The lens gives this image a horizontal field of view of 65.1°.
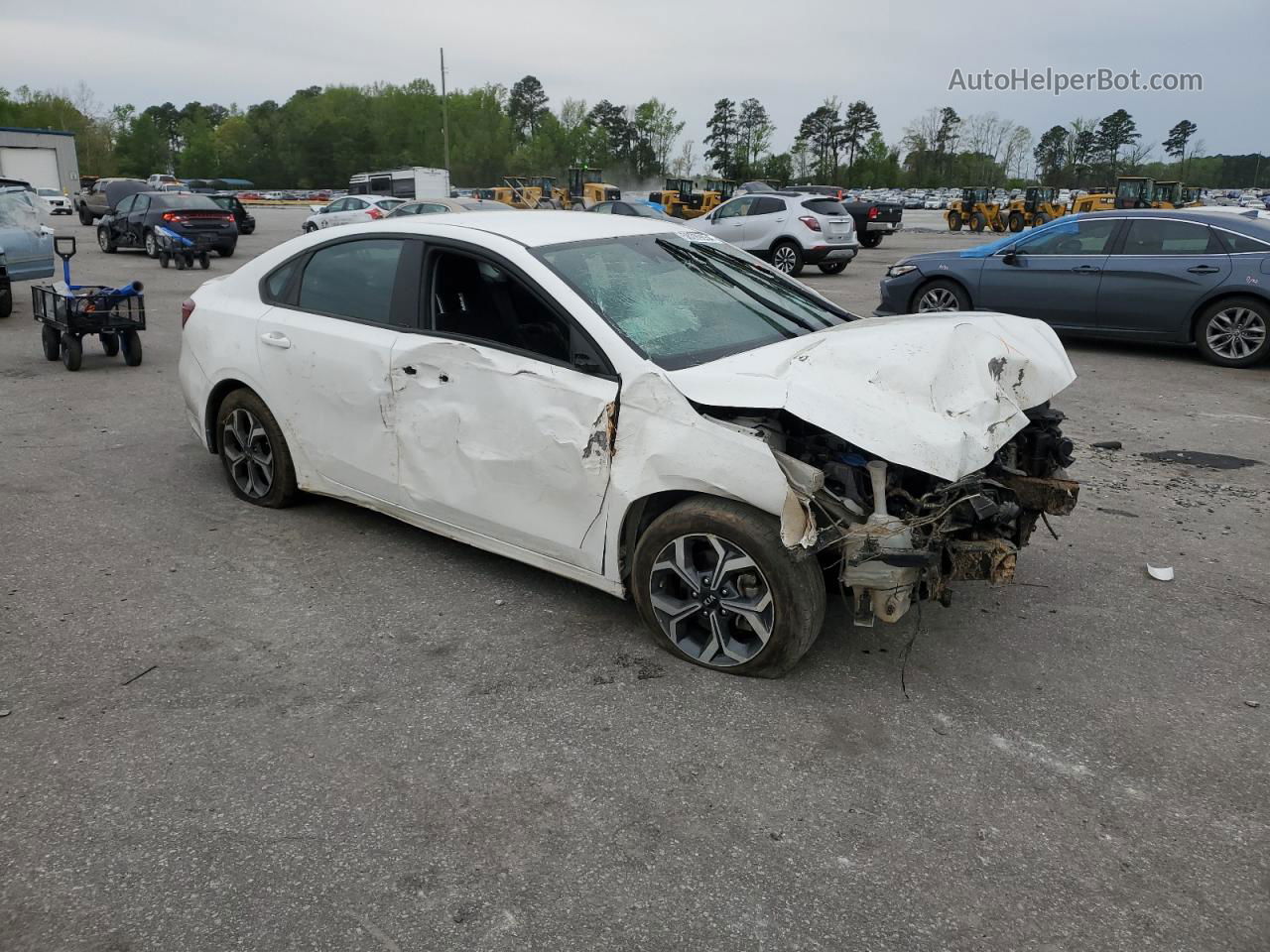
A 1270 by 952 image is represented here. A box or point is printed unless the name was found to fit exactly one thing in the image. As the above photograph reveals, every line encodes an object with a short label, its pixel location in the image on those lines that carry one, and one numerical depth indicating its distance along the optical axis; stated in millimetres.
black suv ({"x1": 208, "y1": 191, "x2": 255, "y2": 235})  27562
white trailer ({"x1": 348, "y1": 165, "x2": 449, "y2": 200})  40188
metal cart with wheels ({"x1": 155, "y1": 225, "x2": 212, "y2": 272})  20891
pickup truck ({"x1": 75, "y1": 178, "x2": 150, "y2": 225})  40344
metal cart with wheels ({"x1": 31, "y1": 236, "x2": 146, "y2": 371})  9367
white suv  20469
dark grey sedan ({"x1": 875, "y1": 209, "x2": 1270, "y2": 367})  9953
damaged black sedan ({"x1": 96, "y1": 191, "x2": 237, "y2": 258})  21938
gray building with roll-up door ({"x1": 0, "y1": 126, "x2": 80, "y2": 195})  60031
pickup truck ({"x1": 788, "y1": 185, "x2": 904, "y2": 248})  30109
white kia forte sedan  3531
